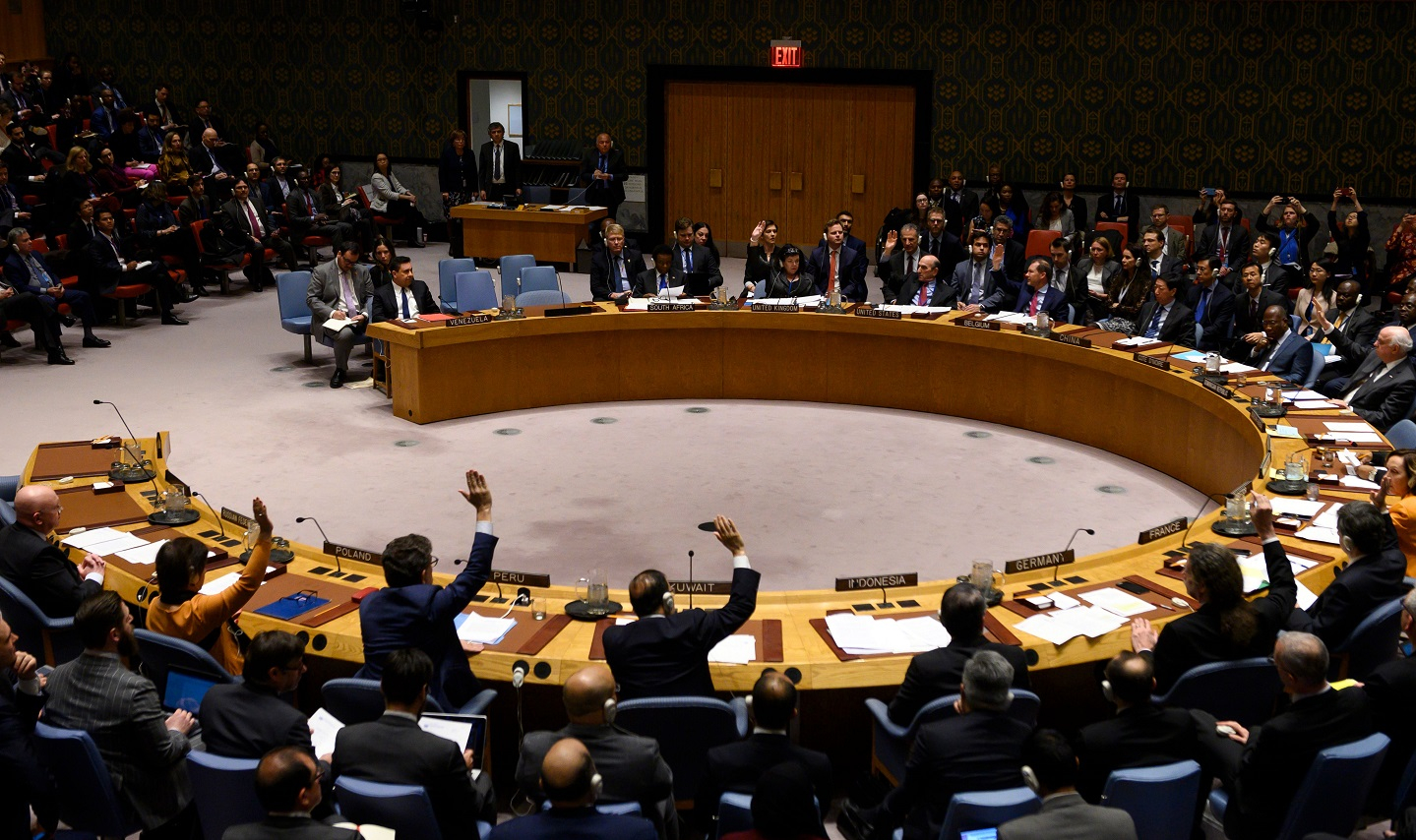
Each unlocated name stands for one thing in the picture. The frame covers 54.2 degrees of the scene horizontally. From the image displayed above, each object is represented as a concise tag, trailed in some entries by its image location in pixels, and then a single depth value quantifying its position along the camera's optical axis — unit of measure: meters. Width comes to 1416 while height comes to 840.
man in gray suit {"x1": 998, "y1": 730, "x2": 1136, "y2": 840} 3.67
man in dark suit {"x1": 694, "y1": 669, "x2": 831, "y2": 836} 4.10
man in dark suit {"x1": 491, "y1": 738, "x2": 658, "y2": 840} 3.63
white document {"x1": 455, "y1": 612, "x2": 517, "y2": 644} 5.29
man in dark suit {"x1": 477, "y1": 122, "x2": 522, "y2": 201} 17.77
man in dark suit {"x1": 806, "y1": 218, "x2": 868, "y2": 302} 12.45
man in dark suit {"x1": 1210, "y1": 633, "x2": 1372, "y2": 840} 4.32
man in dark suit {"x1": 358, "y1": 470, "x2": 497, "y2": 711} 4.85
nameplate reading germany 5.91
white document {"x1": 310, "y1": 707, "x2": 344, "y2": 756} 4.55
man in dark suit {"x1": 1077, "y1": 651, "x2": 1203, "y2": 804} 4.24
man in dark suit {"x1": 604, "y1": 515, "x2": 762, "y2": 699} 4.74
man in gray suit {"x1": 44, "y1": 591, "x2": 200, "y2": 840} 4.44
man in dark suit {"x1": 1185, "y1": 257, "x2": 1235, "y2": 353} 10.76
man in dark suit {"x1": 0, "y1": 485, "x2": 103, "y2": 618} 5.70
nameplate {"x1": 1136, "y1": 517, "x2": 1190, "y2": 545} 6.34
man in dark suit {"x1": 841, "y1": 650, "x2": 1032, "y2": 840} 4.16
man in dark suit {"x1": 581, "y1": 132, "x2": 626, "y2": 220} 17.30
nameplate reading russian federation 6.44
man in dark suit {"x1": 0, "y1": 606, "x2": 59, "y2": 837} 4.28
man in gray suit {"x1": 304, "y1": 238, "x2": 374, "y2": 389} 11.83
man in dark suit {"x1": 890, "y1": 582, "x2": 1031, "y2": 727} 4.62
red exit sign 17.04
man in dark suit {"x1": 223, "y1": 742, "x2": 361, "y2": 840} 3.62
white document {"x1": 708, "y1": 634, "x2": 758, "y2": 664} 5.10
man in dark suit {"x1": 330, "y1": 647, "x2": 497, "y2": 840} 4.04
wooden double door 17.31
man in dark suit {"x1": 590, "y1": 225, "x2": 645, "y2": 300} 12.47
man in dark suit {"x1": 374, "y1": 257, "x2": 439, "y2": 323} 11.52
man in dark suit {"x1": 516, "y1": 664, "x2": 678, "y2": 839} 4.07
